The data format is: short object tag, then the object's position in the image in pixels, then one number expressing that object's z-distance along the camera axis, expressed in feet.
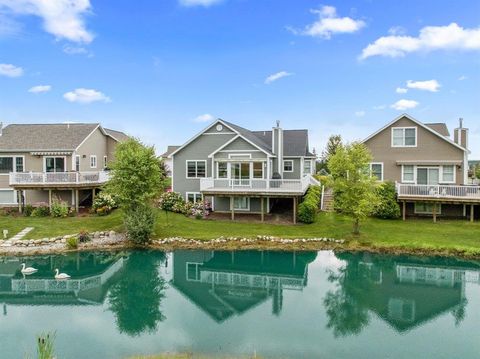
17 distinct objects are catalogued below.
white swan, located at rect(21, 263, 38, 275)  60.29
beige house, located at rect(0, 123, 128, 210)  89.15
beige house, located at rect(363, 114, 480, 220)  86.48
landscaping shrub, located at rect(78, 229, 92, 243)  75.00
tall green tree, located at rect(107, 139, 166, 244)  74.49
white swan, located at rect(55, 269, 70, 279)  58.34
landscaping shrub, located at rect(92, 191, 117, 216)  90.42
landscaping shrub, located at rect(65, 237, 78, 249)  72.74
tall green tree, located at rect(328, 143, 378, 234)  72.49
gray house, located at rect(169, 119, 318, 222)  86.17
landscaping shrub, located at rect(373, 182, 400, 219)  84.74
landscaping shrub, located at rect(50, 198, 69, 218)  87.45
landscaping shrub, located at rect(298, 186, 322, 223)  83.51
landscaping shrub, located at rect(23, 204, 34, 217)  89.40
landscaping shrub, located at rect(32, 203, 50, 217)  88.48
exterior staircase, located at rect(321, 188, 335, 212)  93.39
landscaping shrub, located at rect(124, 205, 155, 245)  73.87
